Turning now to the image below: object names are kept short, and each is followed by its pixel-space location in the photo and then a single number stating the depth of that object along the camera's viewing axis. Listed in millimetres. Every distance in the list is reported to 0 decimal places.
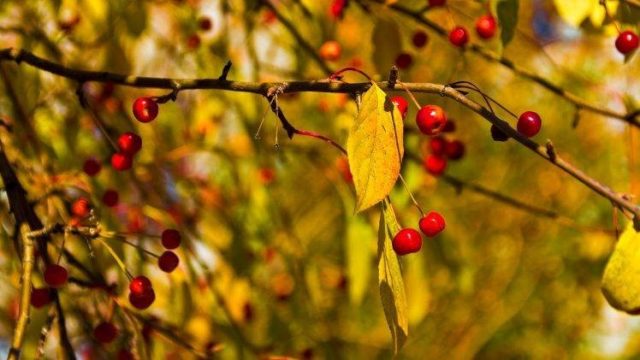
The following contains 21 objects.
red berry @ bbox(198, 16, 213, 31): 1446
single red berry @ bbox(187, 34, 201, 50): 1392
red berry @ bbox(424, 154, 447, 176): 1277
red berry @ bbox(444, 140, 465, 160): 1282
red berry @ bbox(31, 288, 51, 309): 1125
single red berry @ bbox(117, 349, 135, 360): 1163
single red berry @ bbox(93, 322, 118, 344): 1139
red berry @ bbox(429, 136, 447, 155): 1274
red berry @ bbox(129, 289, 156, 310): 1101
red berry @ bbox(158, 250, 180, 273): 1136
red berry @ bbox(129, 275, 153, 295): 1099
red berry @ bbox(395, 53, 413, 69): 1269
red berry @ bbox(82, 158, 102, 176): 1222
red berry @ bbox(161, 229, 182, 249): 1145
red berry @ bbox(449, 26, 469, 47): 1211
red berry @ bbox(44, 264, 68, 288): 1084
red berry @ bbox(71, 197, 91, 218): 1178
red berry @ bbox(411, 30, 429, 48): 1311
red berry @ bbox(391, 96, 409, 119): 1039
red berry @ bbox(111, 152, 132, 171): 1144
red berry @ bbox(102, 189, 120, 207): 1239
